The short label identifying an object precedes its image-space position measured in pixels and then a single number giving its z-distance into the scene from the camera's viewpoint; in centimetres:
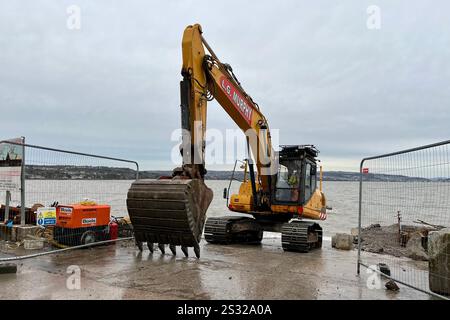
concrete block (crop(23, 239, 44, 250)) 789
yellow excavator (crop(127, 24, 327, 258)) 602
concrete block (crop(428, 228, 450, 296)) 537
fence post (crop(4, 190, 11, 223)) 828
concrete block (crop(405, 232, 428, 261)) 927
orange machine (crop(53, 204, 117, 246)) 807
